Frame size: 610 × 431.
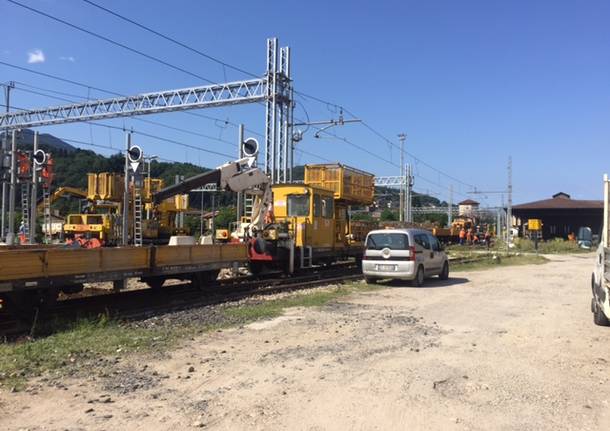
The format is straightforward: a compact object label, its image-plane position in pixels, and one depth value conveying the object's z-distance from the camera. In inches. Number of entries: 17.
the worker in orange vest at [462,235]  2017.7
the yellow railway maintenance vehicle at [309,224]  699.4
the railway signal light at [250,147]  716.0
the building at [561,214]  2440.9
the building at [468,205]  5039.4
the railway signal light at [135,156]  794.8
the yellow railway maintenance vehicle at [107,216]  1027.3
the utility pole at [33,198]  832.9
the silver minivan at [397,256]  650.2
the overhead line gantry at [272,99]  1158.3
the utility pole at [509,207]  1943.2
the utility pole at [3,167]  818.8
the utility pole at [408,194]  2249.0
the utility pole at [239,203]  738.2
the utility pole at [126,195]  772.6
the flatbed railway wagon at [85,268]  355.3
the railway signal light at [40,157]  936.9
